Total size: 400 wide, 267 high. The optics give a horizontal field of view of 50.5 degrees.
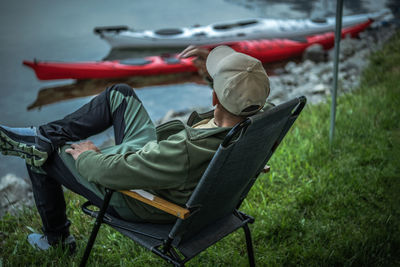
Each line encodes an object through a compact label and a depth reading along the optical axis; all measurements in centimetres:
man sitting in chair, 158
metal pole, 308
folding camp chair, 155
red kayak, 817
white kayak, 1016
